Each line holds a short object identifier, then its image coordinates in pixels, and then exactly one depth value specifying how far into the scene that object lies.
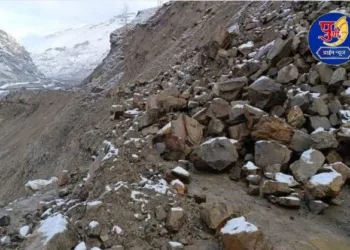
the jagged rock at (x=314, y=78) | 7.12
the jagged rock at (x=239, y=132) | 6.67
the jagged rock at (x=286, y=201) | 5.44
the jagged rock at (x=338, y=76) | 6.84
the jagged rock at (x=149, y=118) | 7.83
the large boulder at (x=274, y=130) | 6.37
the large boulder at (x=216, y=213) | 4.91
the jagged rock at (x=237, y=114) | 6.81
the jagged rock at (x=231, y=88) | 7.52
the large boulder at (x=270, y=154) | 6.09
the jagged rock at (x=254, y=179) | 5.93
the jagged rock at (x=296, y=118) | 6.57
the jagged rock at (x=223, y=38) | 9.55
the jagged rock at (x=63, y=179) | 7.77
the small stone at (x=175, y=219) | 4.89
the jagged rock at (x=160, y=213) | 5.02
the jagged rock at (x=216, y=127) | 6.86
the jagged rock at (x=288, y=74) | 7.36
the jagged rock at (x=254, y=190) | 5.79
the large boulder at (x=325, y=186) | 5.42
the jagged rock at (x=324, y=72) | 7.04
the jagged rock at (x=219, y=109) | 7.06
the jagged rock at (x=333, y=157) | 6.08
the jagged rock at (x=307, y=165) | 5.80
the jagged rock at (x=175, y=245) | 4.65
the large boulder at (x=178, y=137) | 6.72
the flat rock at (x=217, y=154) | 6.23
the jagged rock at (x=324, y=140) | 6.08
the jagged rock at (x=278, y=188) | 5.60
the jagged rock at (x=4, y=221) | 6.14
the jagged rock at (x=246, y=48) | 8.91
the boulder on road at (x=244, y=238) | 4.41
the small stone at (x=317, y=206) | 5.43
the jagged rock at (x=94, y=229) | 4.81
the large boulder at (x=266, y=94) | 6.93
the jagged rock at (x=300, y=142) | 6.22
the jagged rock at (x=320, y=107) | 6.63
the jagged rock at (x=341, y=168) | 5.77
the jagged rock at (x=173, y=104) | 7.98
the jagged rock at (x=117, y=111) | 9.62
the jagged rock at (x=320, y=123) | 6.47
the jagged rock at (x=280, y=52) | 7.79
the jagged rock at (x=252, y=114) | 6.62
